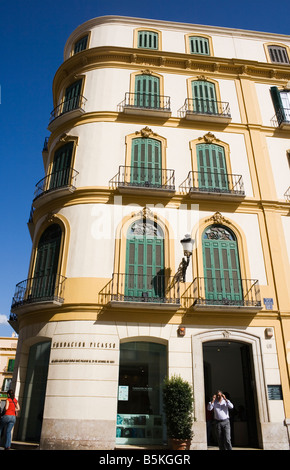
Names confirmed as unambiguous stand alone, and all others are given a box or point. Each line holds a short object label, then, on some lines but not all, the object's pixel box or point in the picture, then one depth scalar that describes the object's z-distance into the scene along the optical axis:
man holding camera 9.74
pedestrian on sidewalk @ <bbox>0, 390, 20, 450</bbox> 10.05
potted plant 10.34
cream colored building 11.62
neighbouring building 37.50
